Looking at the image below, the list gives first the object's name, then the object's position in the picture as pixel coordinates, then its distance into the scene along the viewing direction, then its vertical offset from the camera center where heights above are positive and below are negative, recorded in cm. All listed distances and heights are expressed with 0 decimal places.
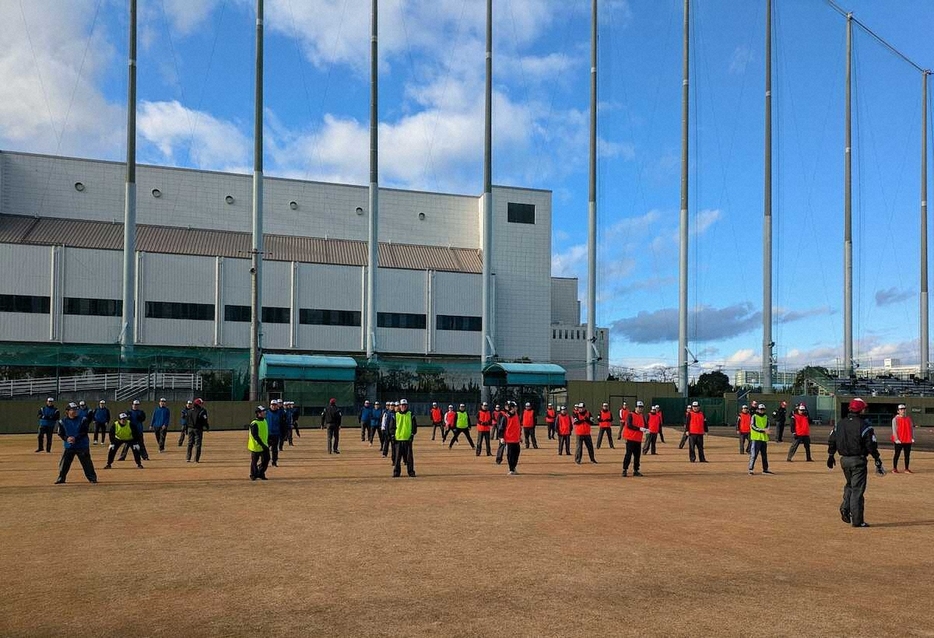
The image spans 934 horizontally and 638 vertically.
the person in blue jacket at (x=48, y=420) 2644 -256
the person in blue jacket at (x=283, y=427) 2192 -234
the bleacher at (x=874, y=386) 6050 -274
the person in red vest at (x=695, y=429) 2377 -245
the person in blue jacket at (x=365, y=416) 3322 -294
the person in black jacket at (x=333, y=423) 2638 -258
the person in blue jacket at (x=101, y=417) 2800 -258
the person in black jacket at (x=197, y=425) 2208 -227
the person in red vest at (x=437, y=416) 3588 -318
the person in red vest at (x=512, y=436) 1930 -221
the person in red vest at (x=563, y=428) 2619 -271
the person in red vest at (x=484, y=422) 2627 -250
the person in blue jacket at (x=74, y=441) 1630 -206
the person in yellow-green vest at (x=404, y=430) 1820 -195
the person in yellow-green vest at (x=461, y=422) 2853 -274
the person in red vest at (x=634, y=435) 1836 -207
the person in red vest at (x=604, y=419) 2878 -262
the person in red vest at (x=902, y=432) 2109 -223
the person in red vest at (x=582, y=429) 2261 -234
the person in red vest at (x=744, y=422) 2628 -246
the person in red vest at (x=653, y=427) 2697 -272
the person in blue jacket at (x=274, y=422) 2104 -205
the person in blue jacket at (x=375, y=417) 2989 -271
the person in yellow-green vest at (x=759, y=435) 2017 -222
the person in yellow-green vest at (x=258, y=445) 1758 -227
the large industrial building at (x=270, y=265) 5834 +693
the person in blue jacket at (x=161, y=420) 2558 -246
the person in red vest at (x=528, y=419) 2716 -248
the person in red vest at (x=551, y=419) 3266 -308
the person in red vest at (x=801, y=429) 2388 -244
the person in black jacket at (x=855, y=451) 1169 -153
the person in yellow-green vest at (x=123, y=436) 2041 -242
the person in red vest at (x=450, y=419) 3028 -281
